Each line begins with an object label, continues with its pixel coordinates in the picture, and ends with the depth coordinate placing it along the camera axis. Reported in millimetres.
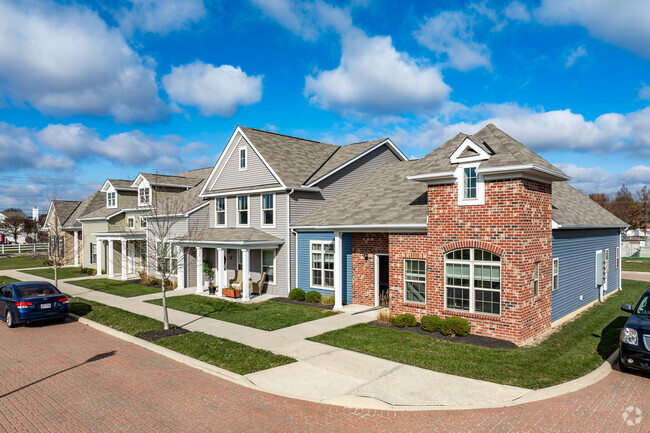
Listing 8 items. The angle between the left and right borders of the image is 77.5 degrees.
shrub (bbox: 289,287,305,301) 19922
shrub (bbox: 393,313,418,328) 14117
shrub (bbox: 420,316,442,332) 13266
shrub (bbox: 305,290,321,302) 19203
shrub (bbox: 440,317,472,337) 12812
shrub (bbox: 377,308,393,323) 14844
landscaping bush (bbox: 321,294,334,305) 18781
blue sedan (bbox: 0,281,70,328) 14852
